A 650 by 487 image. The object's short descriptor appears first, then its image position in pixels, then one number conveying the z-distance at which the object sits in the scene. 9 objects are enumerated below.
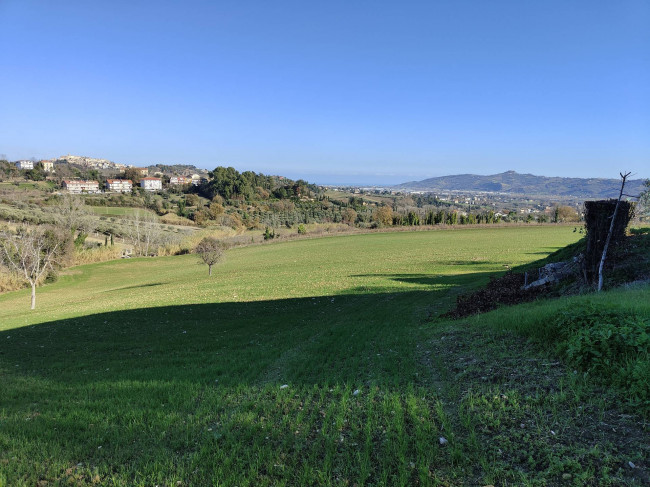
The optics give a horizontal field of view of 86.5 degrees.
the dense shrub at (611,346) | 4.86
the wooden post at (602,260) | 11.79
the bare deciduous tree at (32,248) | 31.80
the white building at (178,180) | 168.75
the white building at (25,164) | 189.86
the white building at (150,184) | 151.62
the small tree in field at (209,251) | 39.22
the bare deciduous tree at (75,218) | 63.08
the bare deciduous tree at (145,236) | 70.88
